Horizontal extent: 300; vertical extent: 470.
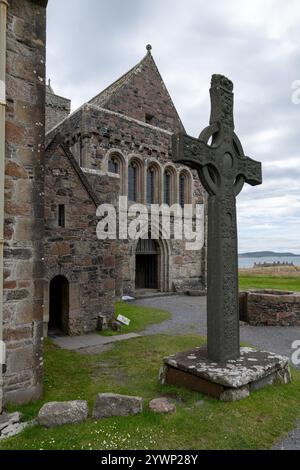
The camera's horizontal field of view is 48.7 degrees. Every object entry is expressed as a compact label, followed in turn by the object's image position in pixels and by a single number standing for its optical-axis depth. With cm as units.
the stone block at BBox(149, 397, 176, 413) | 410
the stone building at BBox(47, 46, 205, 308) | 1534
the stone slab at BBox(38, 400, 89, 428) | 383
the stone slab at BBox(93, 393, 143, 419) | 401
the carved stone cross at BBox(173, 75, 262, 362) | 494
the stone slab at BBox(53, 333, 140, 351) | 820
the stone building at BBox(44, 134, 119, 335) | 890
